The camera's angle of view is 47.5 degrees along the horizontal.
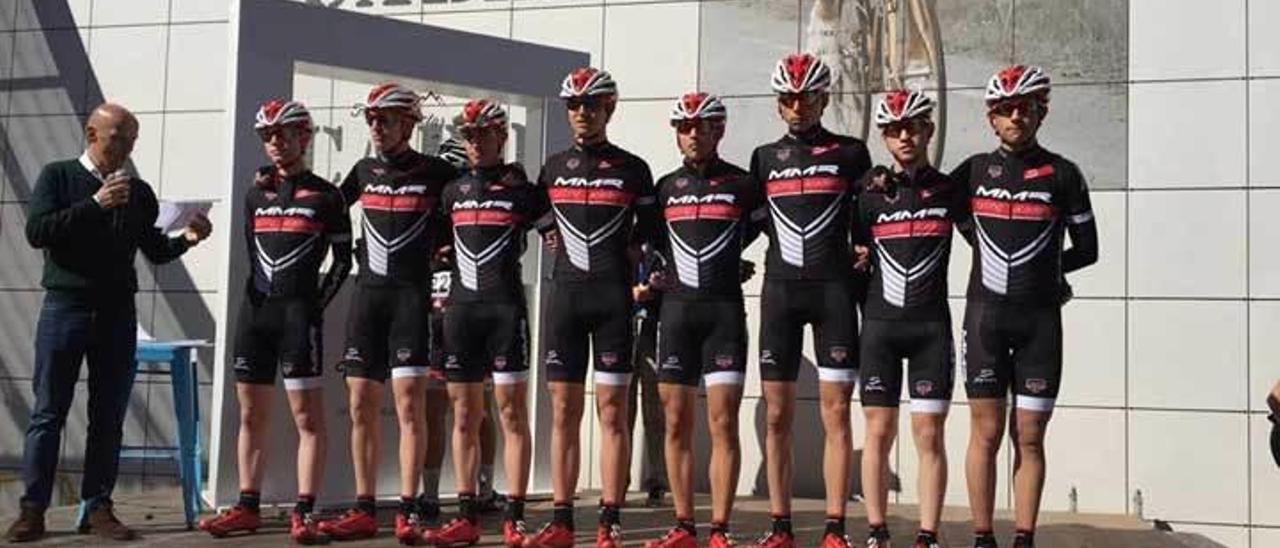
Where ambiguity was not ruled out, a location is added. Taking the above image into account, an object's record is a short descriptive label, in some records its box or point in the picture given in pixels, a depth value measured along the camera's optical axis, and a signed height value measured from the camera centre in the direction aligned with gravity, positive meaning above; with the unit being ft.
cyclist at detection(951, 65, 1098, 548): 18.39 +0.58
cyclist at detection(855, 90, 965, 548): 18.76 +0.28
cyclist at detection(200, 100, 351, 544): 21.62 +0.26
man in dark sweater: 21.12 +0.03
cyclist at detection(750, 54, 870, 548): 19.22 +0.48
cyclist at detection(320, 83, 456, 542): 21.22 +0.15
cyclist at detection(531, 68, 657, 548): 19.97 +0.53
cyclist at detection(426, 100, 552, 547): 20.58 +0.16
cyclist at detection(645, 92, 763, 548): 19.48 -0.04
